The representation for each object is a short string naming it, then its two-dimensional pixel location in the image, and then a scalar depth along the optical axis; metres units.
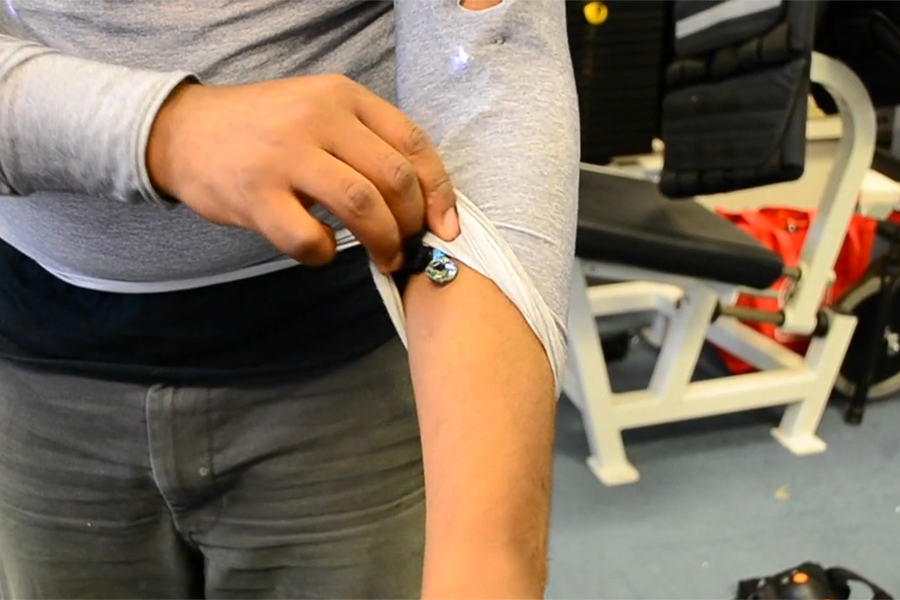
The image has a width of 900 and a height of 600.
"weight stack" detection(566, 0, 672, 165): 2.08
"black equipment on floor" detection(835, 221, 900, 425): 1.91
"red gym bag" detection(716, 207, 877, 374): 2.07
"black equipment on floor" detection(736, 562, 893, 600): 1.32
